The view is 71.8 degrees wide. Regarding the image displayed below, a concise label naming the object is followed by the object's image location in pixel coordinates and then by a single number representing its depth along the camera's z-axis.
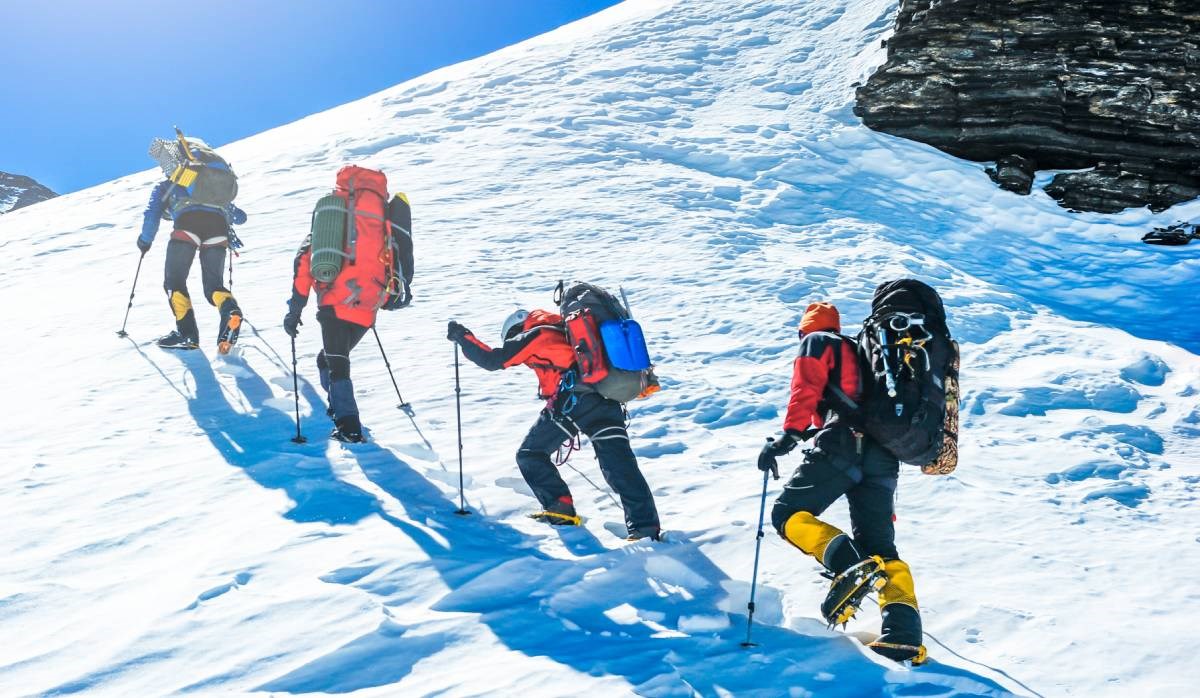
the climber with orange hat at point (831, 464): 4.25
